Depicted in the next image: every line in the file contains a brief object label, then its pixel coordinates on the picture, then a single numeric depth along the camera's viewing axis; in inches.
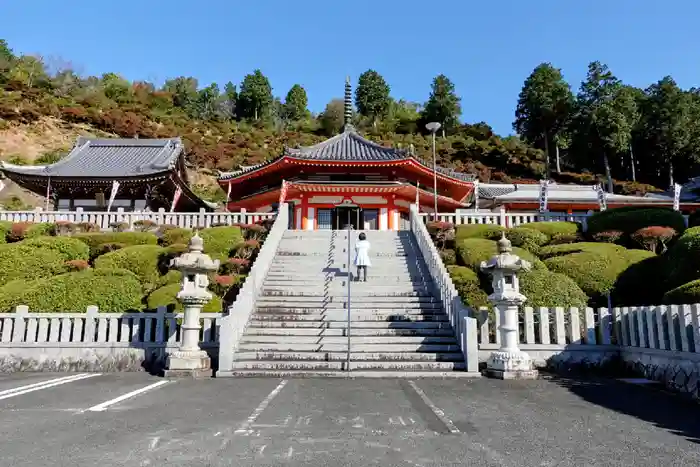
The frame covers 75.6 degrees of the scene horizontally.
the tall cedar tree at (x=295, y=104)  3221.0
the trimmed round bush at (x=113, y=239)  602.2
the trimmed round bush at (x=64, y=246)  559.8
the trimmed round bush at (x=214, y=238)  606.2
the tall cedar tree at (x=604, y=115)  1811.0
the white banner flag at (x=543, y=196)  850.1
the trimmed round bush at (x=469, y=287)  459.5
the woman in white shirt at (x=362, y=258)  515.2
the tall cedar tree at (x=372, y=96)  3061.0
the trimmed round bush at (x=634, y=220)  621.6
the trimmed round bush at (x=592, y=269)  488.9
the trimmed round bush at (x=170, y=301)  445.4
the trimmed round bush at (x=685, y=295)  338.3
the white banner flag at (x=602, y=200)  889.8
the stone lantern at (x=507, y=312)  346.9
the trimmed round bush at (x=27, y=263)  518.0
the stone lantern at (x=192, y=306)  354.9
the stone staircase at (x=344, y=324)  365.7
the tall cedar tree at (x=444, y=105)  2876.5
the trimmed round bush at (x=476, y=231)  653.3
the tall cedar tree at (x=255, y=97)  3011.8
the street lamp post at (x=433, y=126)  824.1
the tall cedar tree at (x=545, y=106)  2144.4
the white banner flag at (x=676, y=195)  907.2
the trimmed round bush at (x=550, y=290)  437.7
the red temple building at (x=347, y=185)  960.3
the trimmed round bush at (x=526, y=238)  616.5
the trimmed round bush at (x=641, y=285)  479.2
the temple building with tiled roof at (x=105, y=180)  986.7
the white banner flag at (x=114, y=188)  913.4
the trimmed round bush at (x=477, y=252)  551.0
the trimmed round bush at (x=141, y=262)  527.2
